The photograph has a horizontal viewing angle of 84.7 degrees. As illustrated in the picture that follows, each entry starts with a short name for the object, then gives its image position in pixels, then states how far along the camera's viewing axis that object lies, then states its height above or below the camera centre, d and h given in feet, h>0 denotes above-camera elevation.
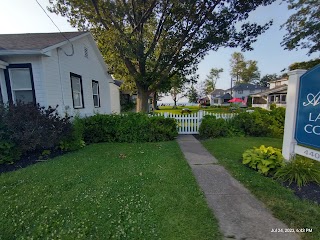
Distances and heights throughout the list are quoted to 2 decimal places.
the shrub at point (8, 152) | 16.44 -4.70
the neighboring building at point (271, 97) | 100.76 +1.17
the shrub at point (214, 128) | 27.50 -4.49
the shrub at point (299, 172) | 11.91 -5.19
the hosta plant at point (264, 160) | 13.57 -4.93
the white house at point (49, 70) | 20.31 +4.18
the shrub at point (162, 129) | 25.32 -4.26
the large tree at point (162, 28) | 34.60 +15.78
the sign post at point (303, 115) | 10.83 -1.14
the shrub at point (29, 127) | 16.84 -2.44
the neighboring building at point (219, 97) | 188.84 +1.79
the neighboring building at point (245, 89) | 185.16 +9.93
